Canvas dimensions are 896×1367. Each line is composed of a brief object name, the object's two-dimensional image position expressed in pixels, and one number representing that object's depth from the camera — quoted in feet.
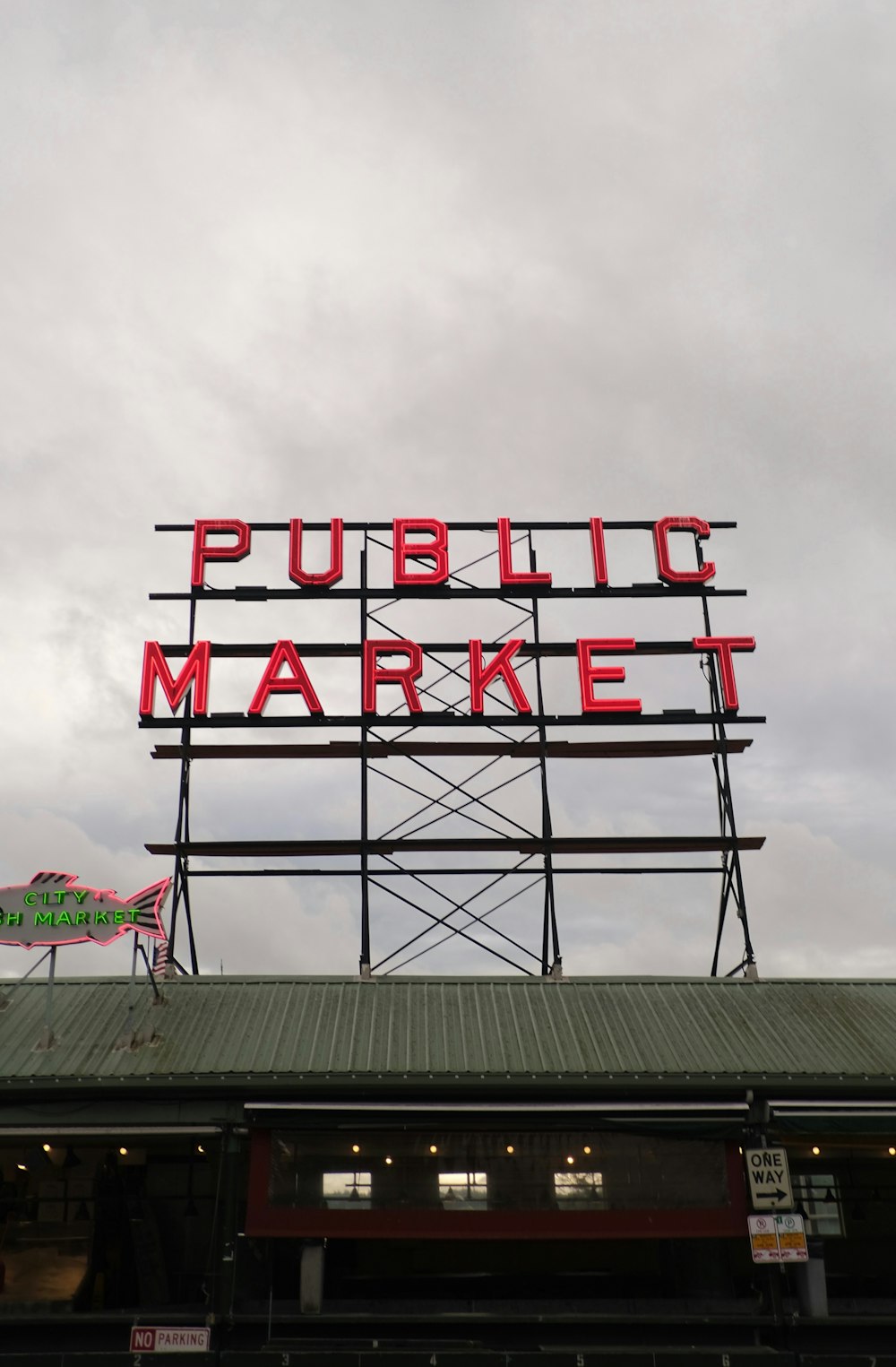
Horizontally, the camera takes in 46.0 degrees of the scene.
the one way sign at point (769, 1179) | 60.44
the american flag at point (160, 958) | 79.71
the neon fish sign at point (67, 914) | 69.00
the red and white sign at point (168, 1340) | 56.70
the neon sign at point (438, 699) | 88.99
